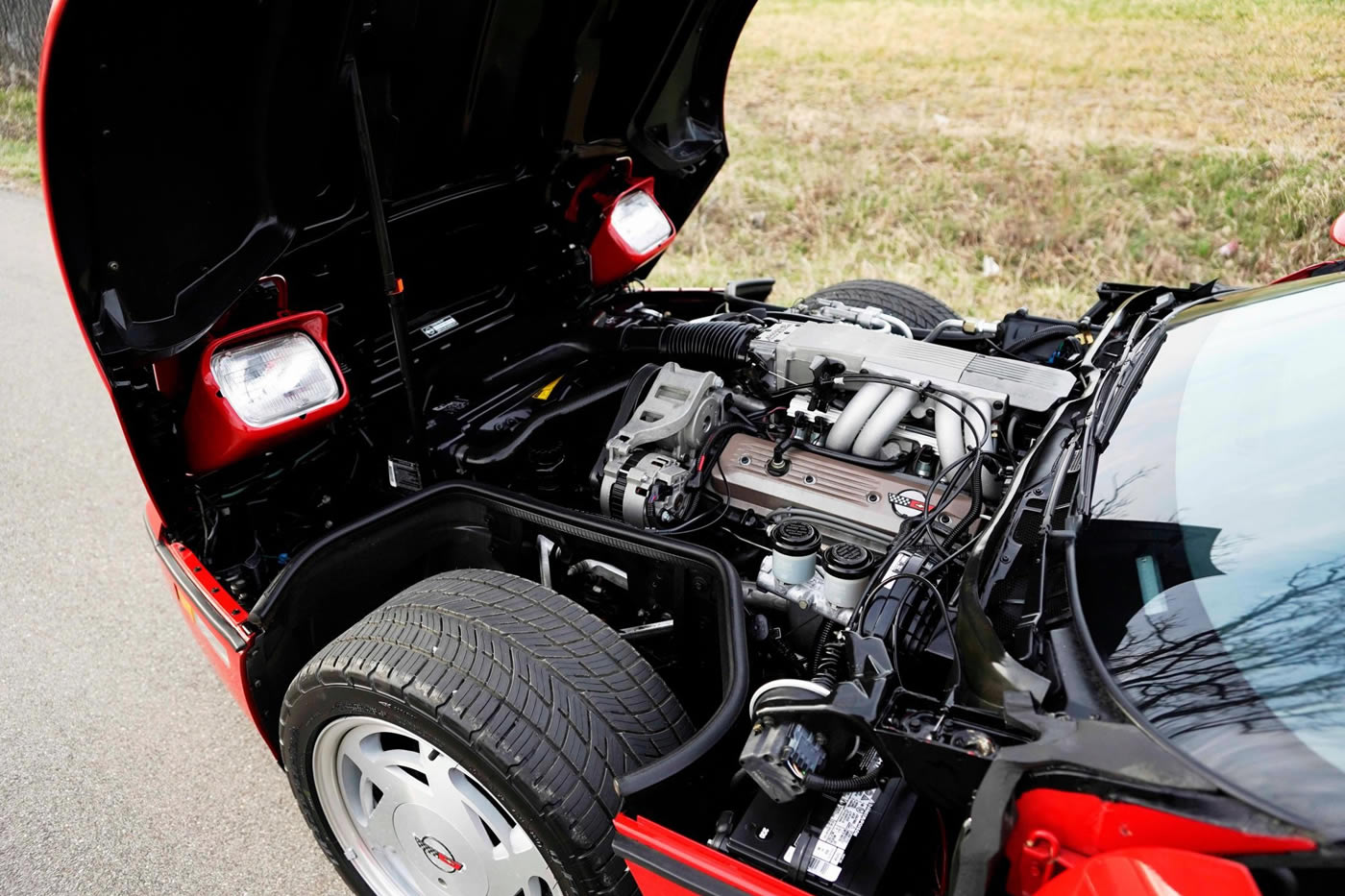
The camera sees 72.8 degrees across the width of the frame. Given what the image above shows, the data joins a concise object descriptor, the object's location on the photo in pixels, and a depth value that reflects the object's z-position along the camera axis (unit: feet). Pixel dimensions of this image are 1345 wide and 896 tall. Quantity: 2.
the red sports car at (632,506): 4.06
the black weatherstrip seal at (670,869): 4.75
